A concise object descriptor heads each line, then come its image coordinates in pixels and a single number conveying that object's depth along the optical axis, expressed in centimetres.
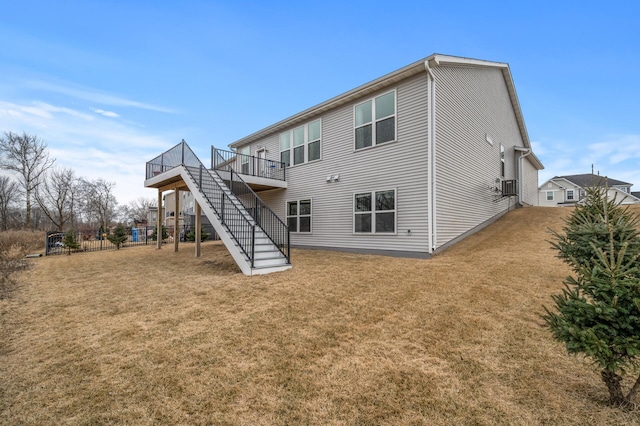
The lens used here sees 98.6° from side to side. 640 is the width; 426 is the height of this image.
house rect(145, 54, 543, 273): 862
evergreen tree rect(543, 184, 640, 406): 198
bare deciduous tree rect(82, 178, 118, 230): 3350
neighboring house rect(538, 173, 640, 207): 3100
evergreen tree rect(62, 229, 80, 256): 1332
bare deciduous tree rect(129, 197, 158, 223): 4906
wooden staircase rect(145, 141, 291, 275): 714
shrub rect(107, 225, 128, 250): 1518
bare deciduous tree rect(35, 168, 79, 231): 2550
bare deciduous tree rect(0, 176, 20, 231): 2669
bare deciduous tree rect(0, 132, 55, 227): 2330
